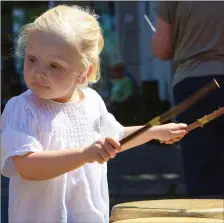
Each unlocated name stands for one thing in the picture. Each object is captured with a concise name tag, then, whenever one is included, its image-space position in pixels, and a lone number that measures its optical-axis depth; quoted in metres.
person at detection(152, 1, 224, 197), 5.94
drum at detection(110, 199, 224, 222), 3.89
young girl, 3.86
